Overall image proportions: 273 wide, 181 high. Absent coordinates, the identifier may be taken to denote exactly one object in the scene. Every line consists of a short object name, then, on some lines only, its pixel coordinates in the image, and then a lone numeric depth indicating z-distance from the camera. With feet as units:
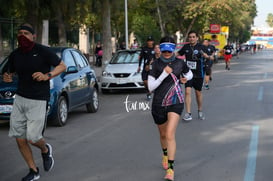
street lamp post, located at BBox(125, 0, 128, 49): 89.34
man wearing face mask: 18.38
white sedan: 51.98
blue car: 30.14
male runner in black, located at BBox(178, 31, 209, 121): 33.09
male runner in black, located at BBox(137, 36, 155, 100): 42.96
